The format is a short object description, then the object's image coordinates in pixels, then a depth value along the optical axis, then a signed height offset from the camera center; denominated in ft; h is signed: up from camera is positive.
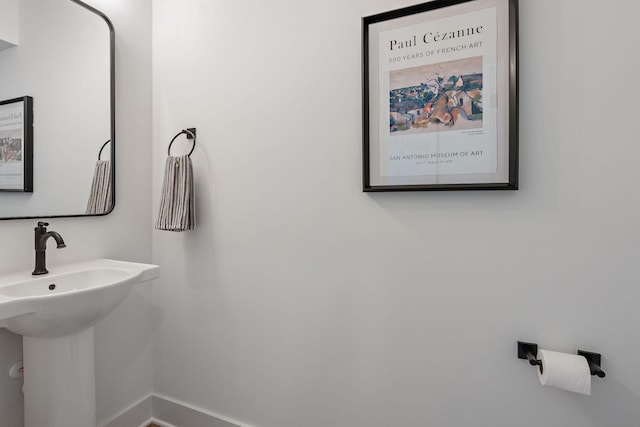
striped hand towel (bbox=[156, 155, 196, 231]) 5.02 +0.25
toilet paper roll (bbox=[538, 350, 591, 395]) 2.99 -1.48
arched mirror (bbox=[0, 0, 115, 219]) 4.07 +1.41
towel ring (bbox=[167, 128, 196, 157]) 5.34 +1.29
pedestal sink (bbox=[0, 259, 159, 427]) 3.37 -1.47
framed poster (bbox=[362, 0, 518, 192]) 3.41 +1.30
